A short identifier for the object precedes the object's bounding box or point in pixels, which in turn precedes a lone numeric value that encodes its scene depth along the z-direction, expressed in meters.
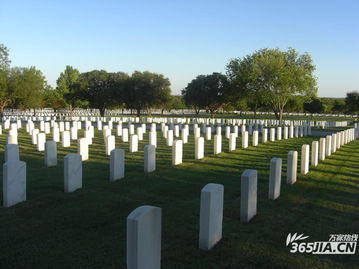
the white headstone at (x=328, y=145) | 13.52
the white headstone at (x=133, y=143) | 14.13
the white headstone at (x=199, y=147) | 12.57
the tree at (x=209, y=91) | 48.69
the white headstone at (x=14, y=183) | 6.49
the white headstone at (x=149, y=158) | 9.84
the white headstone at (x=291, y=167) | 8.57
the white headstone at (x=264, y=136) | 19.91
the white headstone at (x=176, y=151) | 11.14
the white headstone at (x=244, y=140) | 16.48
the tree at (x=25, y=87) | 45.34
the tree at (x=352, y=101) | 64.25
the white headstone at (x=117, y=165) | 8.72
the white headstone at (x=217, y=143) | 14.02
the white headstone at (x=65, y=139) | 15.64
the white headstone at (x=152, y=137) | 15.58
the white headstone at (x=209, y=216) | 4.69
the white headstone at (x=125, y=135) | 18.23
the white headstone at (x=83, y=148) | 11.66
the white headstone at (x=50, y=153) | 10.70
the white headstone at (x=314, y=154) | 11.03
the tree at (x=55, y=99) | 80.49
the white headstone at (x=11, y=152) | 9.98
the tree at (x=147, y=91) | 50.88
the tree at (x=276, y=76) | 34.12
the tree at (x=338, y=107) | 100.22
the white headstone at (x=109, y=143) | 13.02
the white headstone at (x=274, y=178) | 7.11
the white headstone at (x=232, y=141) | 15.12
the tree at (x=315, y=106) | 89.81
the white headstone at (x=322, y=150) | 12.41
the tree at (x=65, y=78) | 90.44
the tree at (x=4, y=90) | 42.62
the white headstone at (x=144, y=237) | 3.35
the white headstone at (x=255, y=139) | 17.64
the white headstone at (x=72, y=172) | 7.52
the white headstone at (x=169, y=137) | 16.83
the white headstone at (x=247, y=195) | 5.77
